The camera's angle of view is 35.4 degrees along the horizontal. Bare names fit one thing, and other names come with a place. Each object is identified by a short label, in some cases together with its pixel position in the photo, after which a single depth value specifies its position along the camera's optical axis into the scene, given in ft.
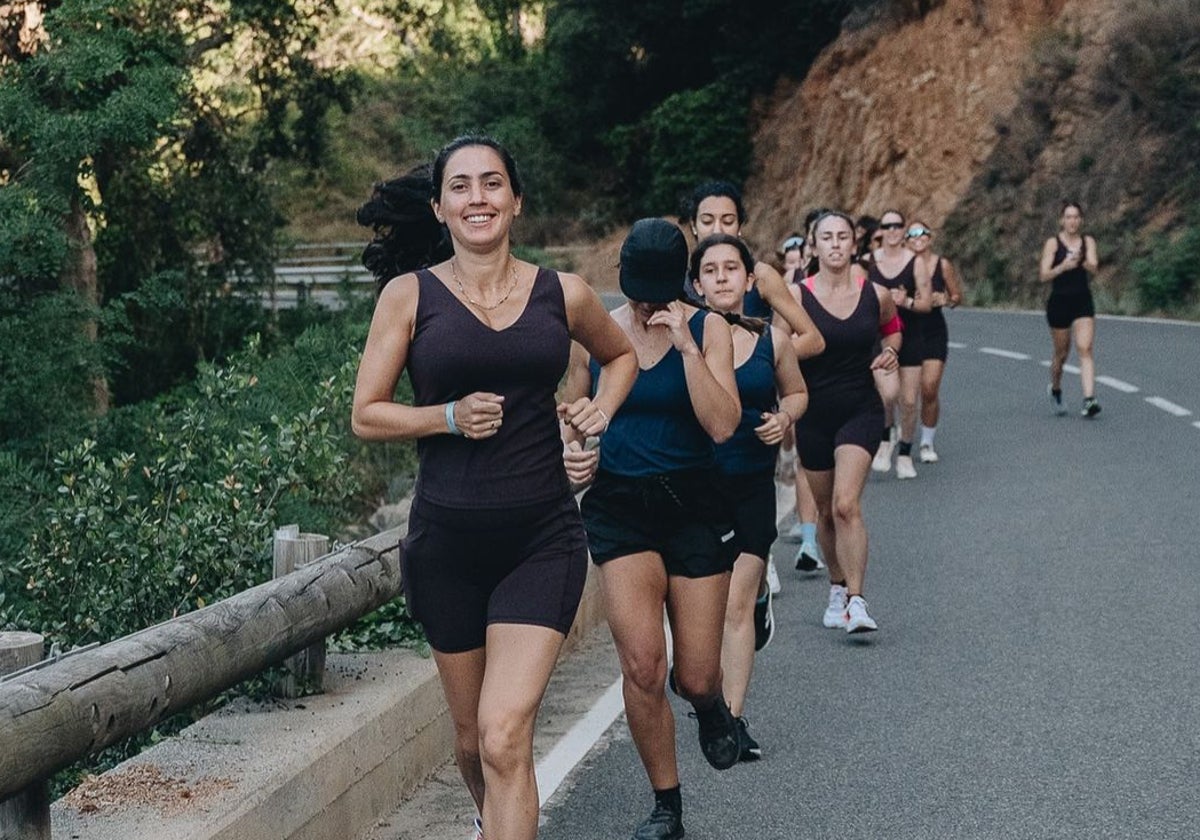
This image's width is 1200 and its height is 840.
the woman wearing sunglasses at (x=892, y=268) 44.16
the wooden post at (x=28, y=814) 13.75
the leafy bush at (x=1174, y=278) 96.17
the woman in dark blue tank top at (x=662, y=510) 18.33
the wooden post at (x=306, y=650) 19.47
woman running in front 14.82
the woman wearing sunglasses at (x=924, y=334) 45.75
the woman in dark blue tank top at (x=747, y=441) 21.95
